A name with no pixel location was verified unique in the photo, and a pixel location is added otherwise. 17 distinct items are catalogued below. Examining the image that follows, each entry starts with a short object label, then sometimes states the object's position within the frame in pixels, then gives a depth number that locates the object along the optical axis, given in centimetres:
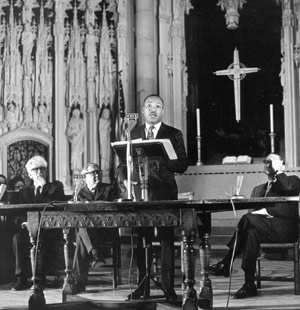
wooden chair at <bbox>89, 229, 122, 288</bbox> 1183
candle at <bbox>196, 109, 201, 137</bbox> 1878
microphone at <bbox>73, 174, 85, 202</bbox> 890
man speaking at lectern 904
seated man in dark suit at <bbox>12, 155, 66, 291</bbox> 1224
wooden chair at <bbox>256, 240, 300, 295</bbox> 1041
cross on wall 2016
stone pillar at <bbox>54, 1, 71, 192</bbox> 2043
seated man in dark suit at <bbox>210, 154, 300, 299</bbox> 1047
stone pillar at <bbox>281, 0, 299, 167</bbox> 1920
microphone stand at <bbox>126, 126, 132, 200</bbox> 852
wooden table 804
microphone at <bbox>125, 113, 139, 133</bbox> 874
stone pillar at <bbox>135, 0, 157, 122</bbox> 2029
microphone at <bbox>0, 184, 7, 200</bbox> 1357
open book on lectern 845
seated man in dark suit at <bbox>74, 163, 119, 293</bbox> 1158
